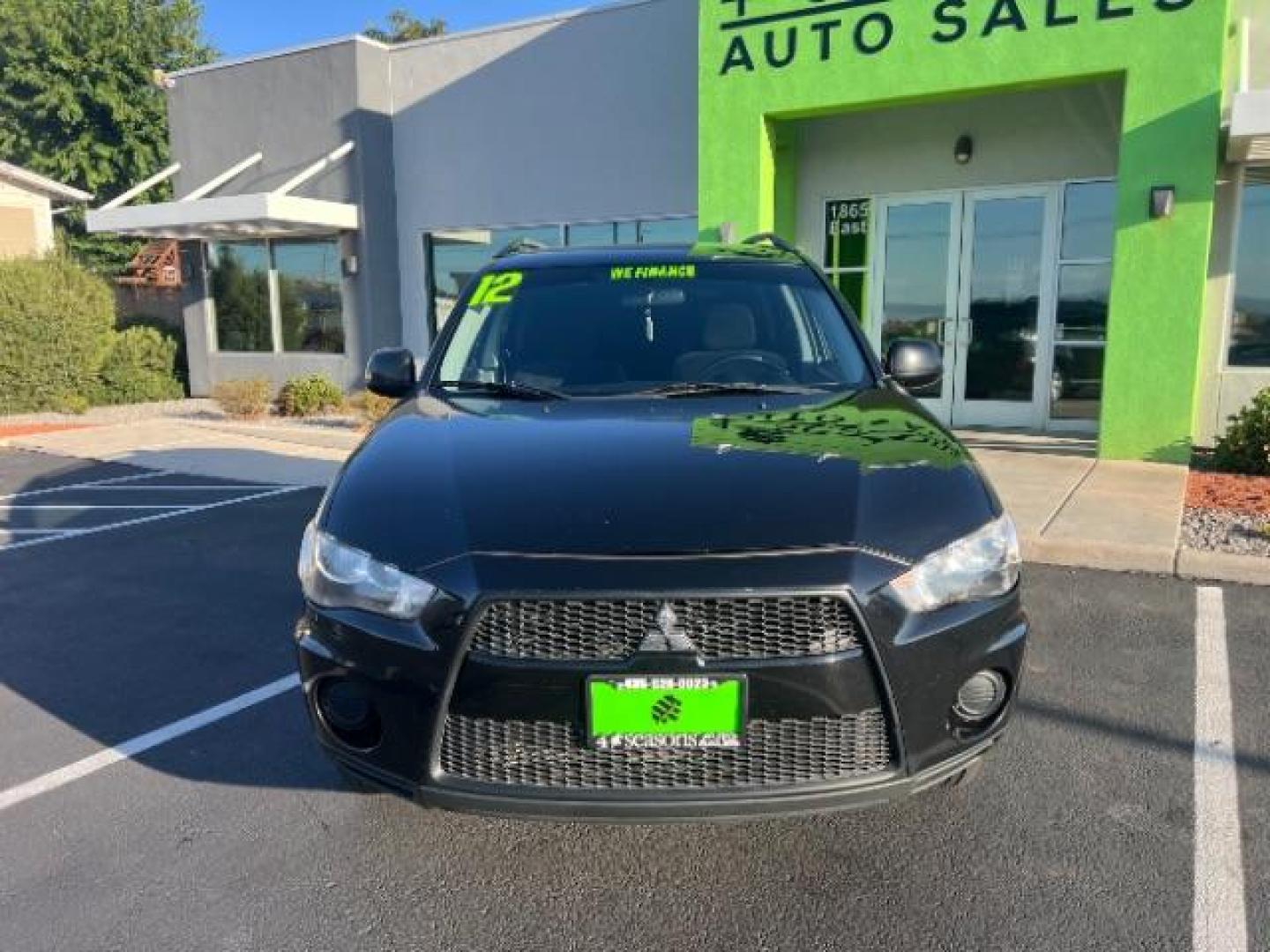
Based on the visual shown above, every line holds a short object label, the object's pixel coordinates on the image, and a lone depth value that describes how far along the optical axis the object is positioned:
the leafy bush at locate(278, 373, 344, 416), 13.32
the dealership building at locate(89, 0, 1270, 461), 8.25
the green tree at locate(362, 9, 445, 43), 42.06
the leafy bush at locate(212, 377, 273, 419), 13.47
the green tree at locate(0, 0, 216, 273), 28.33
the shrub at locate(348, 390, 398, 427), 12.27
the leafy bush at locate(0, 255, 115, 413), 14.32
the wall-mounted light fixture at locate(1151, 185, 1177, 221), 8.03
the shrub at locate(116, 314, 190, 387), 17.97
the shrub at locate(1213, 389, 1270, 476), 7.83
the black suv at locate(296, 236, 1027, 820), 2.21
